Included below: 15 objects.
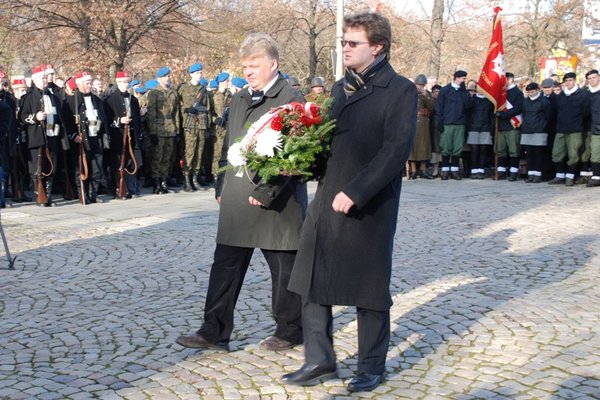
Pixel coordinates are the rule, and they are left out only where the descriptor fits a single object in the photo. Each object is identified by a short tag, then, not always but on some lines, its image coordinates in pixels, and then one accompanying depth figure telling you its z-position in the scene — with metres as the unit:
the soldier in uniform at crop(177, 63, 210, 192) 15.16
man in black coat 4.34
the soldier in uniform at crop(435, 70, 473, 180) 17.38
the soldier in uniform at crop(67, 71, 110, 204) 13.13
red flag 17.08
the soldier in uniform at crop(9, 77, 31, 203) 13.16
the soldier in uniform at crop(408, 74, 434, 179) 17.73
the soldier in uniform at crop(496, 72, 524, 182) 17.30
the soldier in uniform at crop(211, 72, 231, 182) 15.52
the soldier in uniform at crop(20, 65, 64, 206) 12.69
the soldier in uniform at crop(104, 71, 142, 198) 13.90
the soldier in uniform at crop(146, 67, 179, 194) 14.77
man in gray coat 5.09
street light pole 22.62
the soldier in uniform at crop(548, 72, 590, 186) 15.93
